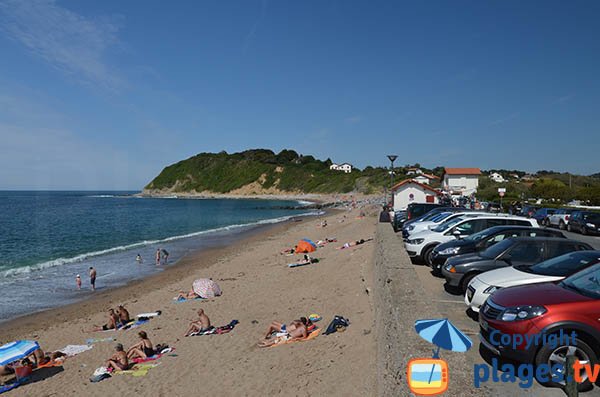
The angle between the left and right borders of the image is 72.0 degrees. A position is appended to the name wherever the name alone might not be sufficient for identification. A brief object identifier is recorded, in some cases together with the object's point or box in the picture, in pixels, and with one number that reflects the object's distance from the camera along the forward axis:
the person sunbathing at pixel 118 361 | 9.83
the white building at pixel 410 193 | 31.95
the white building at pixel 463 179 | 63.44
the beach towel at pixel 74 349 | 11.45
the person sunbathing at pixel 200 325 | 12.00
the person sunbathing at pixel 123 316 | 13.90
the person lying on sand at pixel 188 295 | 16.47
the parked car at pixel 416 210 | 22.82
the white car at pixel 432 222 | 15.82
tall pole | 27.27
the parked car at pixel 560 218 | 25.20
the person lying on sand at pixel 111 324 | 13.68
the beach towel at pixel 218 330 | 11.69
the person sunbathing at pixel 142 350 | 10.42
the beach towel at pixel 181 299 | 16.17
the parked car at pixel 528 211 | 31.03
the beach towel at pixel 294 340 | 9.77
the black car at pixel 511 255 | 8.89
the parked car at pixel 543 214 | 27.88
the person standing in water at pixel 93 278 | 20.22
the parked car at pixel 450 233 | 13.34
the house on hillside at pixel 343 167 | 177.79
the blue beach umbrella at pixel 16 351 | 9.89
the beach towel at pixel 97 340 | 12.42
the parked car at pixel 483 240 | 10.90
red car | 4.73
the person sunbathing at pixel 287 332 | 9.88
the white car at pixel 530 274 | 6.79
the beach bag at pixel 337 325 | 9.75
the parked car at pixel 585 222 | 22.20
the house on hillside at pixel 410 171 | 112.62
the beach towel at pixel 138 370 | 9.52
